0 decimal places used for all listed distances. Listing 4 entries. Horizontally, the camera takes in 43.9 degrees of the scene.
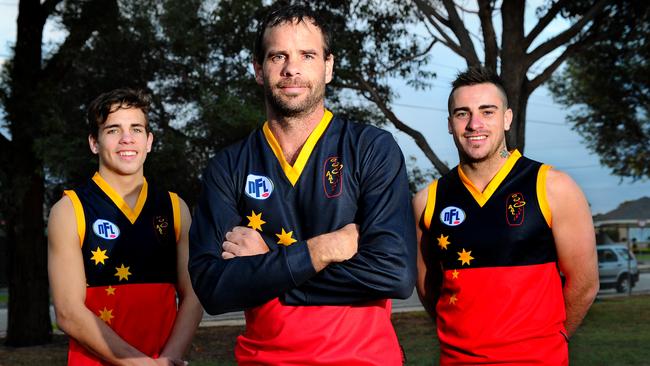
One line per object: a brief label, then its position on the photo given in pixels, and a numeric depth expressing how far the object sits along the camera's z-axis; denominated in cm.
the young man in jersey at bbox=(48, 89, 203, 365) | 404
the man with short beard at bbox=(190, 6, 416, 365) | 299
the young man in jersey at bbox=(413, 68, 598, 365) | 431
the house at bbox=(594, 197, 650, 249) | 3681
